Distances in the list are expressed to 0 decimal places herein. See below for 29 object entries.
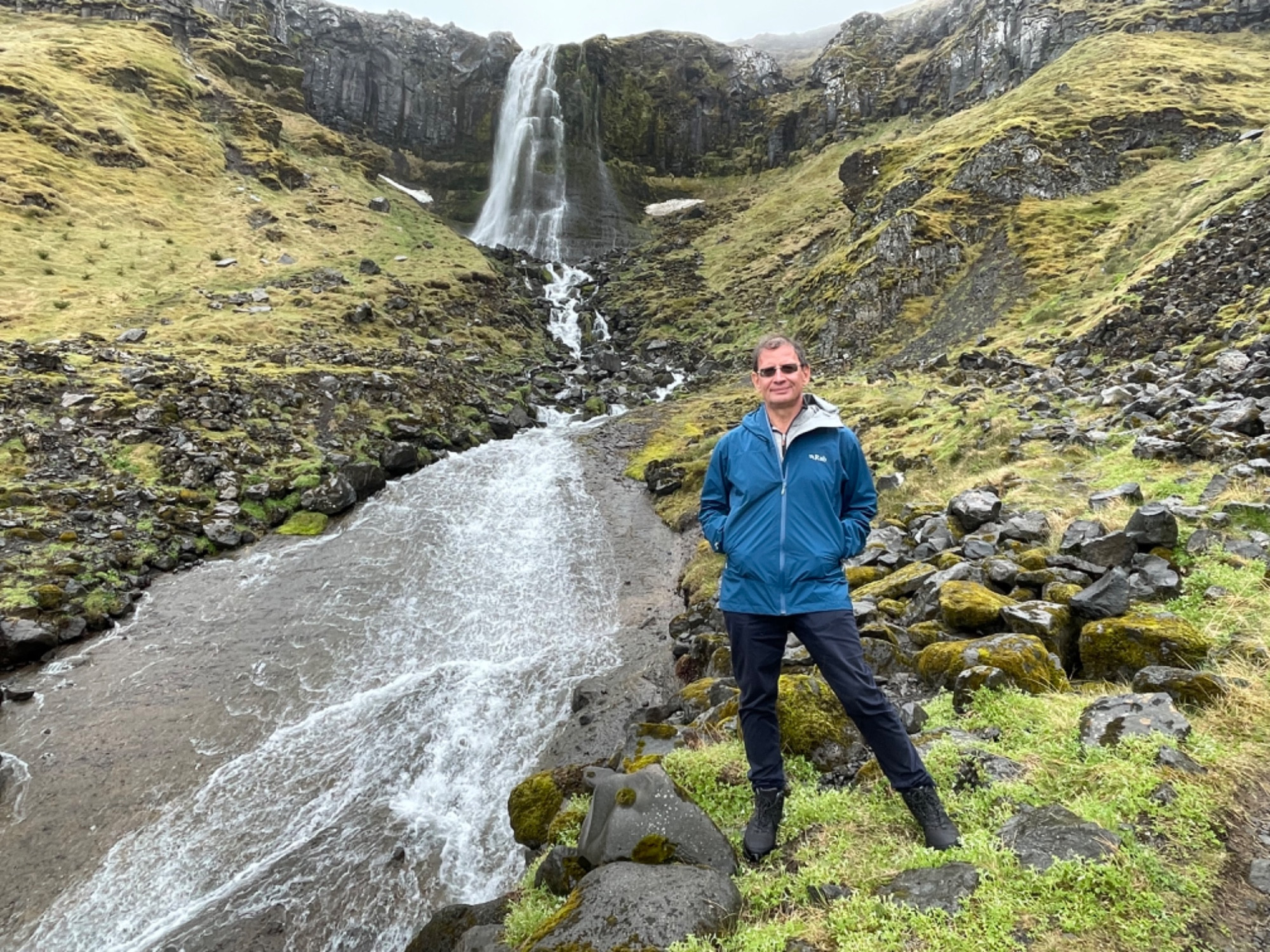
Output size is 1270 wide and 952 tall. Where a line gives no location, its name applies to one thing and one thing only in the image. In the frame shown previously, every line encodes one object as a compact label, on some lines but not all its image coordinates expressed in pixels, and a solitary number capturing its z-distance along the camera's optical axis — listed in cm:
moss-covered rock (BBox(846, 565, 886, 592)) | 1078
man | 429
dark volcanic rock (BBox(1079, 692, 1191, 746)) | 435
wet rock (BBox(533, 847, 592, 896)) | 547
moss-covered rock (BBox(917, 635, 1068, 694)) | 585
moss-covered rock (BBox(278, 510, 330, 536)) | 2030
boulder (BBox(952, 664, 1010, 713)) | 586
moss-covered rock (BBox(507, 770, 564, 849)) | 744
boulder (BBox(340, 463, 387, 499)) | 2305
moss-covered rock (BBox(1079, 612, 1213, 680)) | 536
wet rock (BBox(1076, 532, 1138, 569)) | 727
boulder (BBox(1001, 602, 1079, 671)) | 633
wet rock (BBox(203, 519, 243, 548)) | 1886
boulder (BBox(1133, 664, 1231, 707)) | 463
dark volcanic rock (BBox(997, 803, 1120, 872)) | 360
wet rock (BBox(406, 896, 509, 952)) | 620
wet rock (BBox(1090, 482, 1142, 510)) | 898
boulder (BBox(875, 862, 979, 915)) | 357
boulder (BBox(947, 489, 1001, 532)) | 1052
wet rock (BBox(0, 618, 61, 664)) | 1310
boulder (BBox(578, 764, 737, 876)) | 474
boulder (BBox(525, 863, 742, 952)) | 394
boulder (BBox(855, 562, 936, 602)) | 916
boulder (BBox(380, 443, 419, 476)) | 2519
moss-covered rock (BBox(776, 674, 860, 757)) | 598
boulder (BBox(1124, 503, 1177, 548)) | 706
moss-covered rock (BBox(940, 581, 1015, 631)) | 712
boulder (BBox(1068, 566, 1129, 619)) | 635
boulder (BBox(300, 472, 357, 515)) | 2147
